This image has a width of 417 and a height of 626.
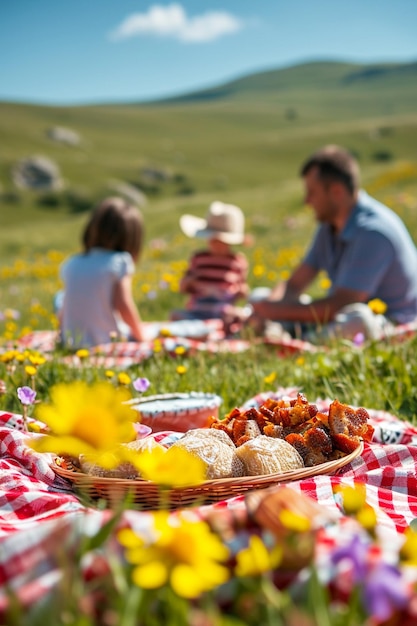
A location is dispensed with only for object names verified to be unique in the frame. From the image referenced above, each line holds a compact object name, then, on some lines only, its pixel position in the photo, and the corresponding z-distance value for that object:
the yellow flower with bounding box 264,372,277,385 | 3.75
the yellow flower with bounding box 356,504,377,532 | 1.21
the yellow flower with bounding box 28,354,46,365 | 3.43
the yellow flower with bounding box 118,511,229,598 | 1.04
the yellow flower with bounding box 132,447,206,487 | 1.16
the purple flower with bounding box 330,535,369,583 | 1.19
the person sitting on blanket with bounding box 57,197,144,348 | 5.79
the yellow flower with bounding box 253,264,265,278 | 8.20
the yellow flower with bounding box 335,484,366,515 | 1.28
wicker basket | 2.26
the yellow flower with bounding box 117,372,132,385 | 3.41
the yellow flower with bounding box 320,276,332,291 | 5.99
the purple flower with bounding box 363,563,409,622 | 1.10
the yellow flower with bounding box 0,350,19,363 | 3.67
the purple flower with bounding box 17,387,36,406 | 2.95
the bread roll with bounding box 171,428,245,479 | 2.41
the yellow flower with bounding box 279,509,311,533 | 1.17
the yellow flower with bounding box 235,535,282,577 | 1.14
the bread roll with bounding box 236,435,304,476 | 2.43
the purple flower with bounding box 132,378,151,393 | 3.34
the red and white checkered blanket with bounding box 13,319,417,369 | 4.87
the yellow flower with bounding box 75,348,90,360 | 3.91
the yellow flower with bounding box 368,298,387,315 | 4.05
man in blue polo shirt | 5.76
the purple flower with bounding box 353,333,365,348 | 4.32
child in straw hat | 6.96
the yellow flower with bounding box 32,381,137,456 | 1.11
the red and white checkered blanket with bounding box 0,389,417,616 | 1.42
